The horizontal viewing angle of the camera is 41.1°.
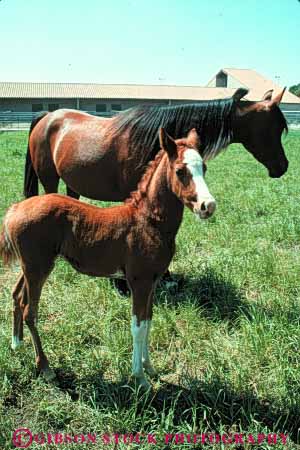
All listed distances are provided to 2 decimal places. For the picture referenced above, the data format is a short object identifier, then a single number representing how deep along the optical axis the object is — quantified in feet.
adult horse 12.97
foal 9.05
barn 139.13
